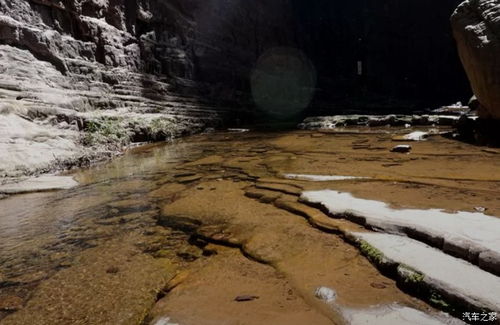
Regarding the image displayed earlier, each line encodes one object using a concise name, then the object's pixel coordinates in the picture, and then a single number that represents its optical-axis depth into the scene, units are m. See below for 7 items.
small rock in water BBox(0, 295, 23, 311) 2.40
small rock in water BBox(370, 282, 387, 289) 2.26
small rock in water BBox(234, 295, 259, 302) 2.27
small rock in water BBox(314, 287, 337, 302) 2.17
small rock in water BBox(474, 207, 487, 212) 3.25
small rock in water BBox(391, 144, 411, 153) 7.33
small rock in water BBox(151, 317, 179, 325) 2.07
